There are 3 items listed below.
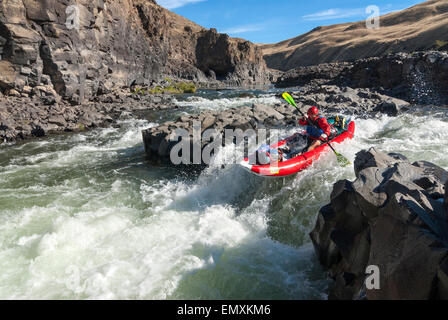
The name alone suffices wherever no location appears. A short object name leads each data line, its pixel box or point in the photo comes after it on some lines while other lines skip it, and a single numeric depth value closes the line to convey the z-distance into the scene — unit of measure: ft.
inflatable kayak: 19.47
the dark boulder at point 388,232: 7.09
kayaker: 22.66
